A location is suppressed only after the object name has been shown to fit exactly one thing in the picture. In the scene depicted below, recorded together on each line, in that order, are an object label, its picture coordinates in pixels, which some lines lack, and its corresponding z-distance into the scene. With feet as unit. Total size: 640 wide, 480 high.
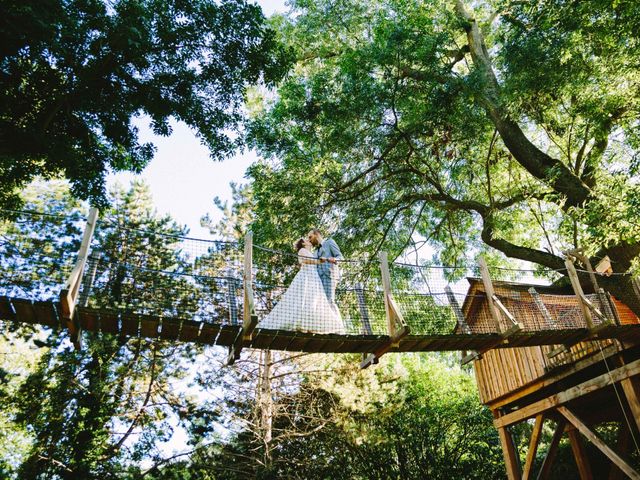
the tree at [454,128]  21.29
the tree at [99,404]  34.04
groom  18.17
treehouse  20.01
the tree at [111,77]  20.38
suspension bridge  13.58
